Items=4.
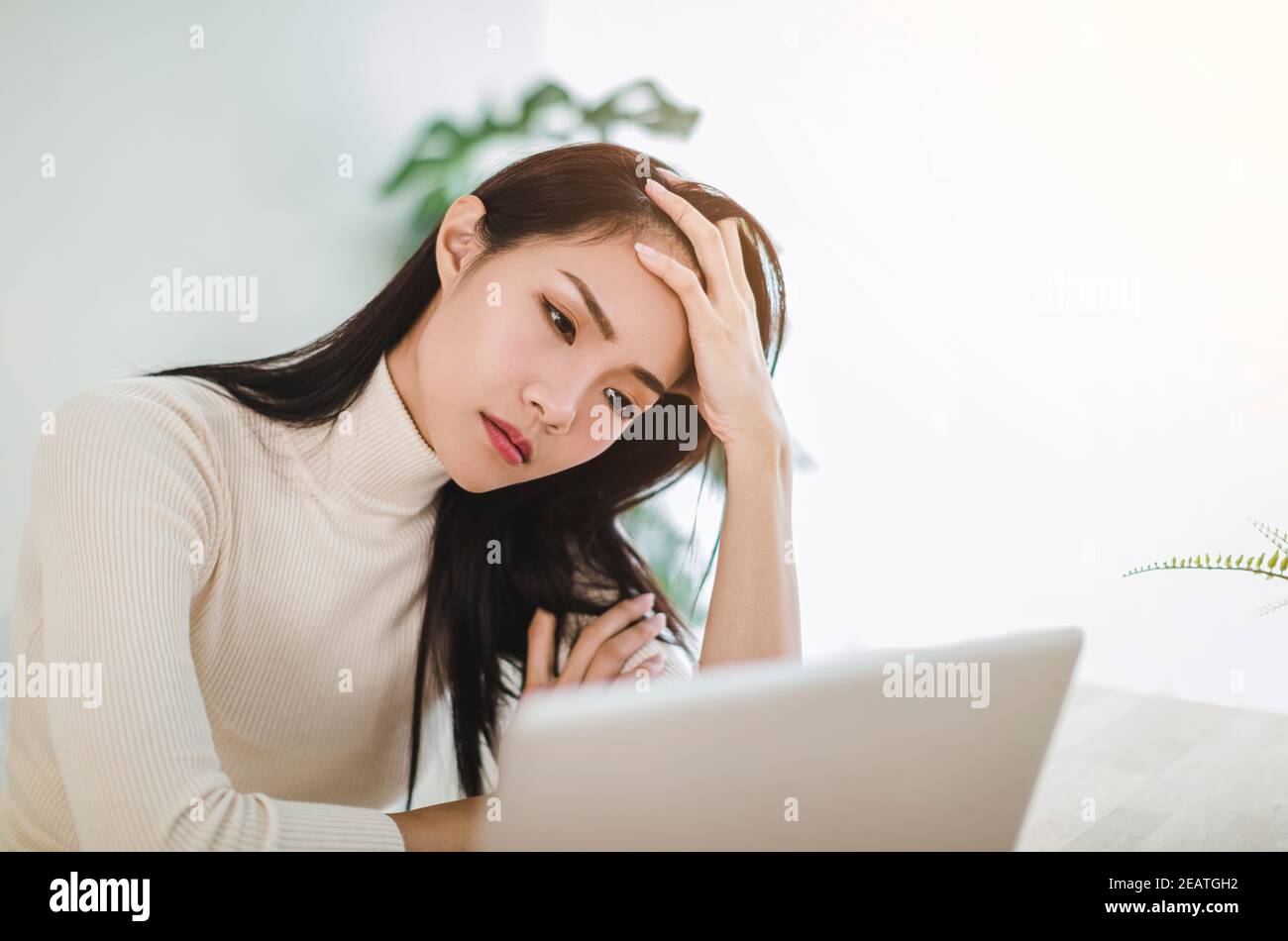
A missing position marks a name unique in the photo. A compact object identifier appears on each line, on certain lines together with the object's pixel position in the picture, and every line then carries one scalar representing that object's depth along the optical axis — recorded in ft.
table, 3.30
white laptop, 1.62
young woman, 3.02
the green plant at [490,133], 8.41
